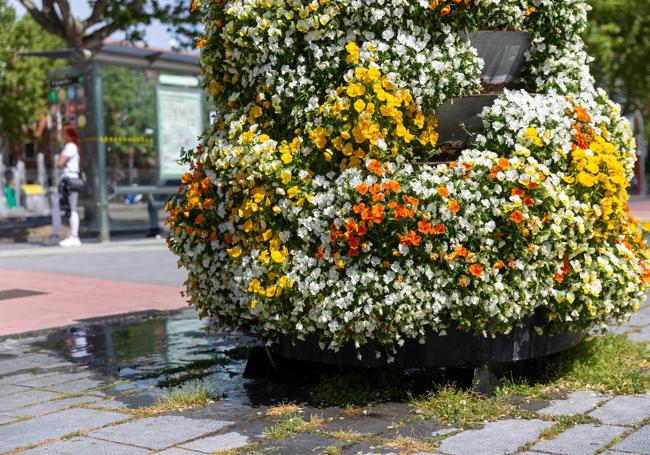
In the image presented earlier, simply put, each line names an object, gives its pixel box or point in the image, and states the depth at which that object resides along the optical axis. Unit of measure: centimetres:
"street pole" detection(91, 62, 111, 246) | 1744
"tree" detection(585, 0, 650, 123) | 4234
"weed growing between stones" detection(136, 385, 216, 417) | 506
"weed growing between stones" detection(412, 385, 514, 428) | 466
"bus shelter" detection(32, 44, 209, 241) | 1762
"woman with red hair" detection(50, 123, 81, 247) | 1608
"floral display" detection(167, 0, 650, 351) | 484
